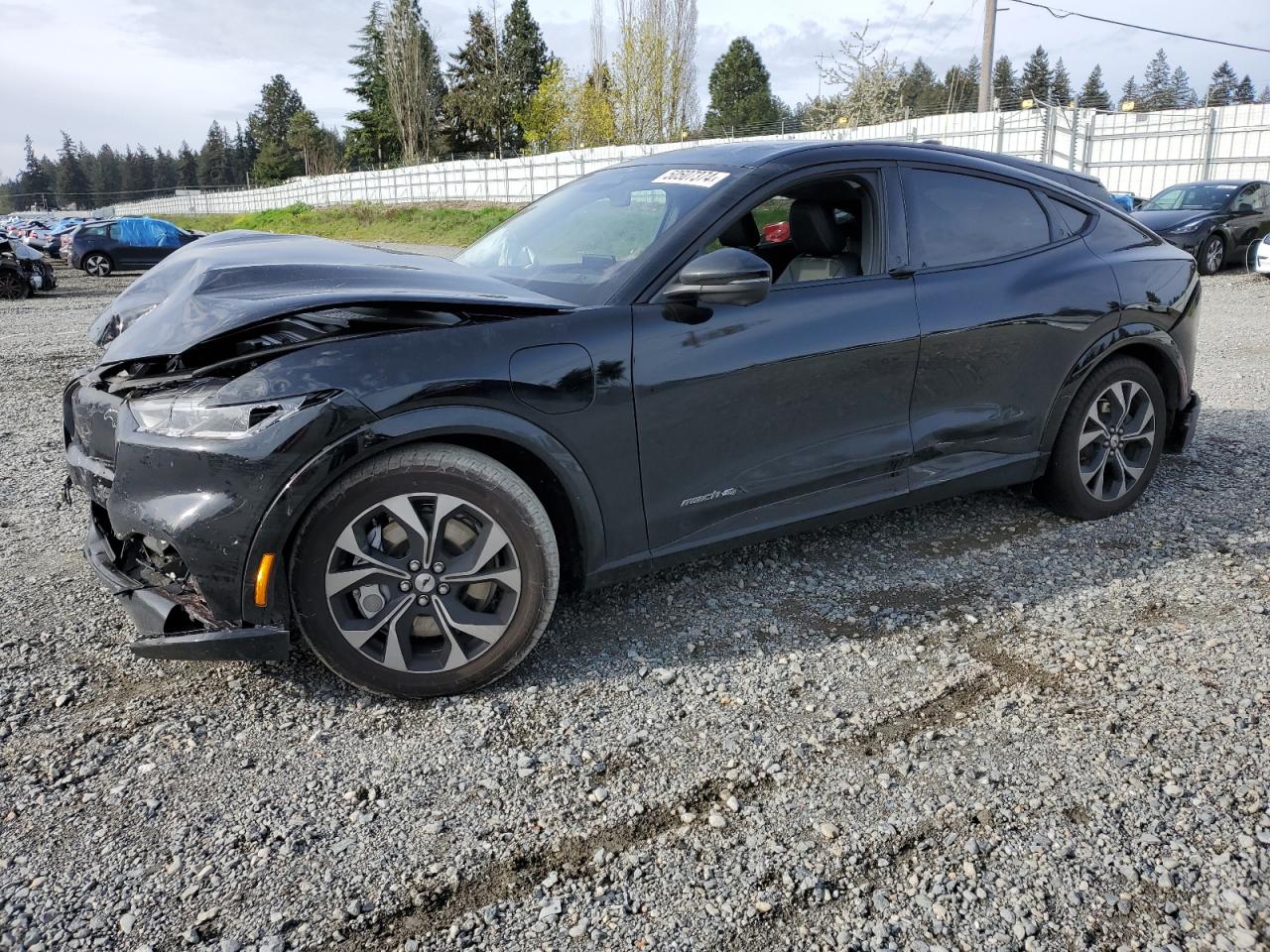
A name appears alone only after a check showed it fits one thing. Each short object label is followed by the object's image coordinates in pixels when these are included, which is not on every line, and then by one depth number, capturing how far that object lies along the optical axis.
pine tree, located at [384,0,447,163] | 57.97
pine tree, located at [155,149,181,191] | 125.49
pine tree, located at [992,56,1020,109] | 95.50
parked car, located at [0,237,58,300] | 17.20
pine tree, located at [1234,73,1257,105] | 87.28
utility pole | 22.27
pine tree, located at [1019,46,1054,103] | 97.35
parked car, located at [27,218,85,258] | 28.44
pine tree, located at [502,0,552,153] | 65.06
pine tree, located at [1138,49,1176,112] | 102.25
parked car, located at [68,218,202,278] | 23.75
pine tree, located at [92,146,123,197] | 122.94
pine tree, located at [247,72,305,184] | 93.12
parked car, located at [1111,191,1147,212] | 15.53
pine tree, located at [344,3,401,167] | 66.44
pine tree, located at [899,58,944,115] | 75.06
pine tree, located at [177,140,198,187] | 119.06
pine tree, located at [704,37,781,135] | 80.44
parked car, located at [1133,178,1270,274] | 15.20
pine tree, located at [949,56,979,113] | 67.66
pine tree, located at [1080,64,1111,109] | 103.00
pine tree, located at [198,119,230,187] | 113.19
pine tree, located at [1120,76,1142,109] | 107.18
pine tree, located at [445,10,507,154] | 63.66
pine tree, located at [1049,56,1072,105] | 92.24
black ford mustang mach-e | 2.65
